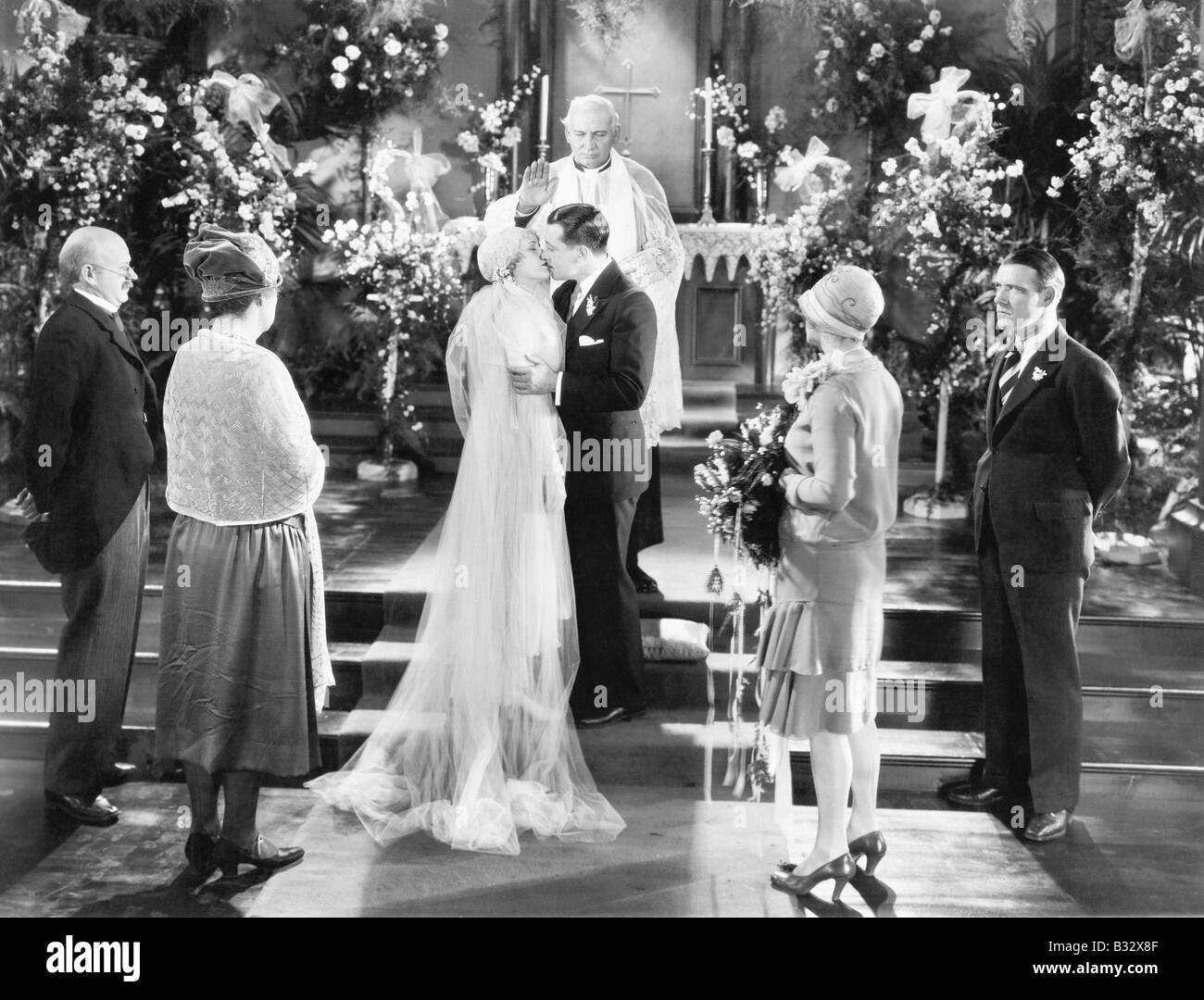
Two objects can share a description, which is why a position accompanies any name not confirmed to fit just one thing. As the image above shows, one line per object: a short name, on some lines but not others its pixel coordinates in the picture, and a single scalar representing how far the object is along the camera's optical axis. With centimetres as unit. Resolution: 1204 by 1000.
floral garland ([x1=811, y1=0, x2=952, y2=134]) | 724
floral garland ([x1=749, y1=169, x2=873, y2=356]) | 702
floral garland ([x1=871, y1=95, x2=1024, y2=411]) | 670
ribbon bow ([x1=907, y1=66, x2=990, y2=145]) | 681
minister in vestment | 503
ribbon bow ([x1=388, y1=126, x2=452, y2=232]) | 729
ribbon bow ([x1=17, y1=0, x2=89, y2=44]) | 586
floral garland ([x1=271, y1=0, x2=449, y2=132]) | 723
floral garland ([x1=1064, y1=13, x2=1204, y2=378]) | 590
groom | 473
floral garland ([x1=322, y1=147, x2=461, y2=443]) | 702
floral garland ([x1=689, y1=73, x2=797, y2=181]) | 736
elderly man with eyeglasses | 459
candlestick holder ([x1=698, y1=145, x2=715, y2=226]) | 729
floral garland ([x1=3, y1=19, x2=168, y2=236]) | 574
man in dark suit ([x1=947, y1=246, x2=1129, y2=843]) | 449
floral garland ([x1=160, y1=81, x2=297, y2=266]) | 636
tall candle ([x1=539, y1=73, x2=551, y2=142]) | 605
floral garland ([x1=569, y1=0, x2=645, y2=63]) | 698
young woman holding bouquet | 401
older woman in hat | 409
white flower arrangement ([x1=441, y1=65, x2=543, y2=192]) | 743
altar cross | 684
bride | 461
